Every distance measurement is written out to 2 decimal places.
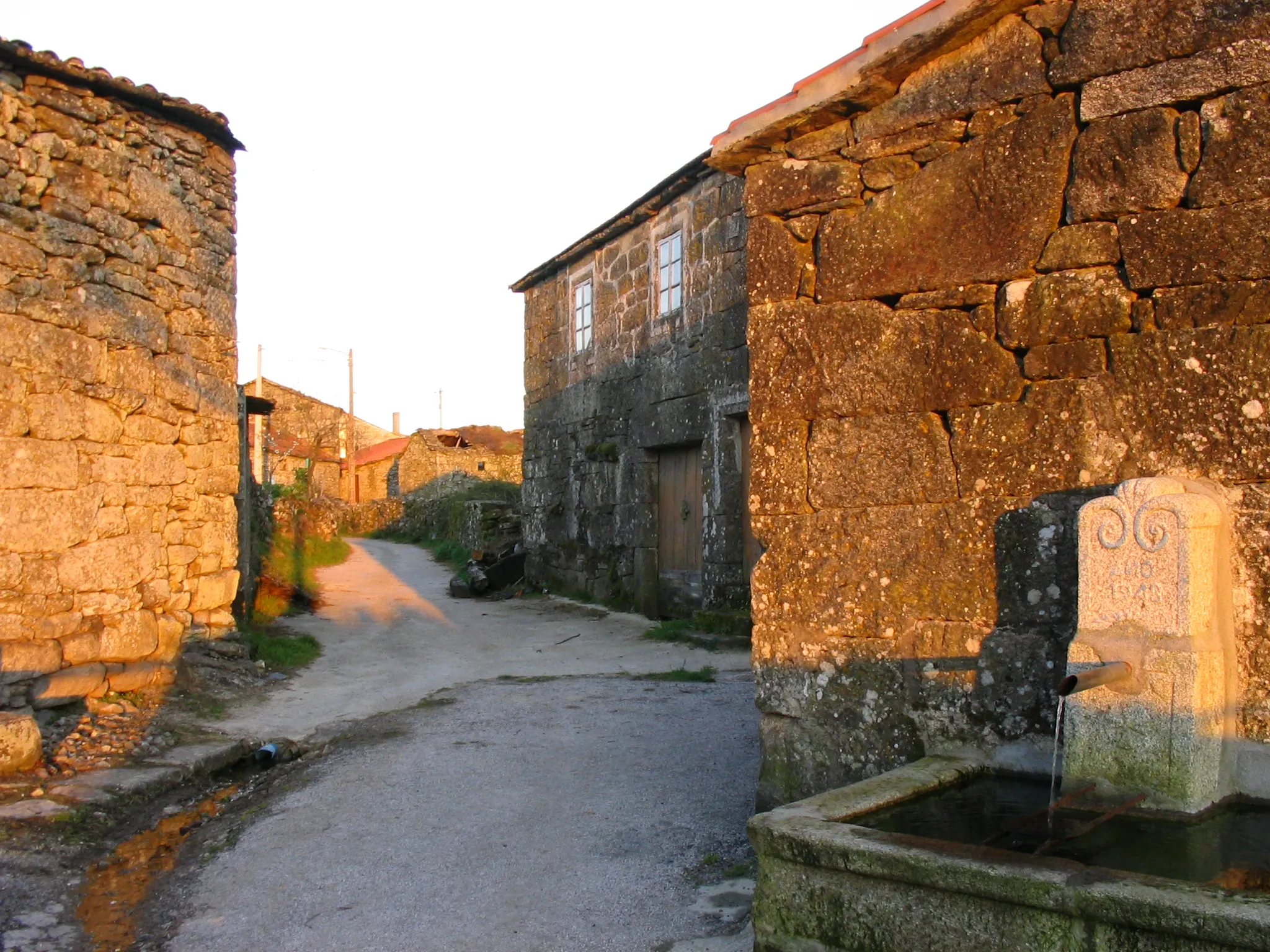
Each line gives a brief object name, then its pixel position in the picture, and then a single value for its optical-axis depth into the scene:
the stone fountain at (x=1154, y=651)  2.83
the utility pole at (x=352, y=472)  34.12
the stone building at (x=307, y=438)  32.78
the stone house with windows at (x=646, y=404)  10.43
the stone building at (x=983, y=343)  3.09
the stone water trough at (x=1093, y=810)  2.38
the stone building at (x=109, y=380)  6.24
